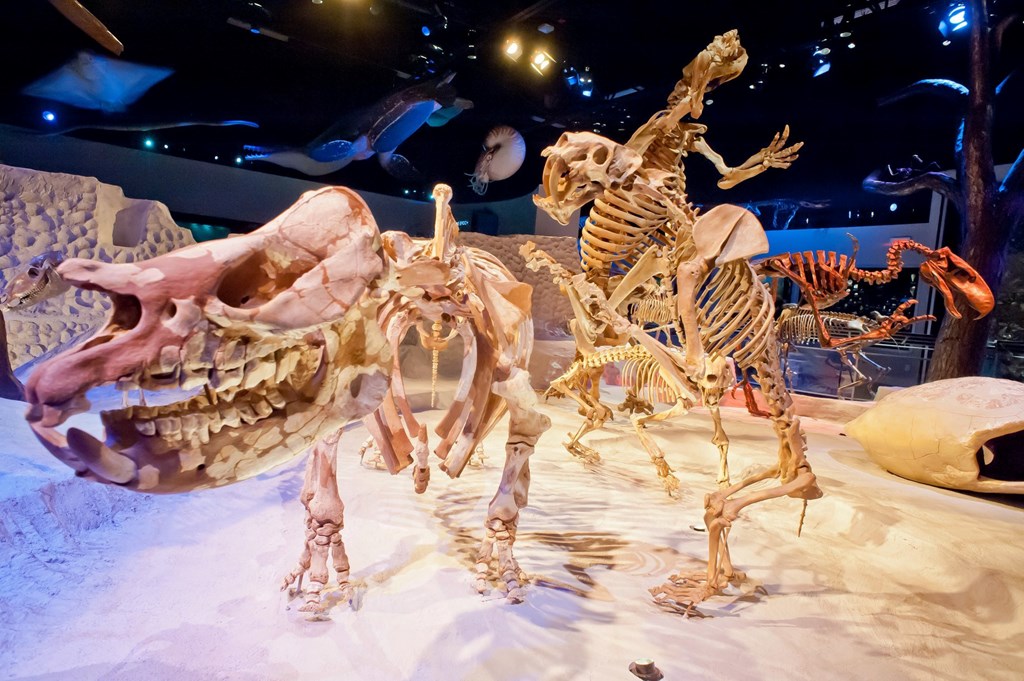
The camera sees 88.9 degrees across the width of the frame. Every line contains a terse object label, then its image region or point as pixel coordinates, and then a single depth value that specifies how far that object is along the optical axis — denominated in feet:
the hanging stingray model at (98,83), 13.51
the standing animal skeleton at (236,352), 3.33
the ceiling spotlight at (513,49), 18.81
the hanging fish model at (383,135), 16.58
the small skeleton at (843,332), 21.25
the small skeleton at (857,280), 17.54
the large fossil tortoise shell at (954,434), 12.98
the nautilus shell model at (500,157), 20.33
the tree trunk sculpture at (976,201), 19.81
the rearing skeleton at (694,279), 8.96
